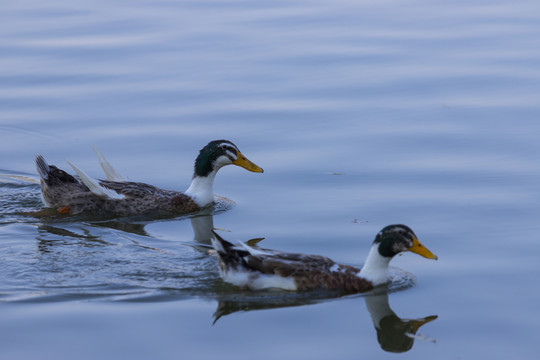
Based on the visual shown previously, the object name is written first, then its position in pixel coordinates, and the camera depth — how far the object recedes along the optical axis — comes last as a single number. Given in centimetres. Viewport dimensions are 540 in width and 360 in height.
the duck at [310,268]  1847
